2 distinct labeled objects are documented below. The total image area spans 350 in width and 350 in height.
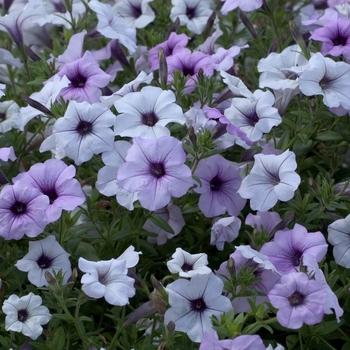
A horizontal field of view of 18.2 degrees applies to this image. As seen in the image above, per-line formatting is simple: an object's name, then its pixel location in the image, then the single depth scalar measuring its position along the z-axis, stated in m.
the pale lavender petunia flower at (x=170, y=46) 1.11
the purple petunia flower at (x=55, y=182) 0.92
